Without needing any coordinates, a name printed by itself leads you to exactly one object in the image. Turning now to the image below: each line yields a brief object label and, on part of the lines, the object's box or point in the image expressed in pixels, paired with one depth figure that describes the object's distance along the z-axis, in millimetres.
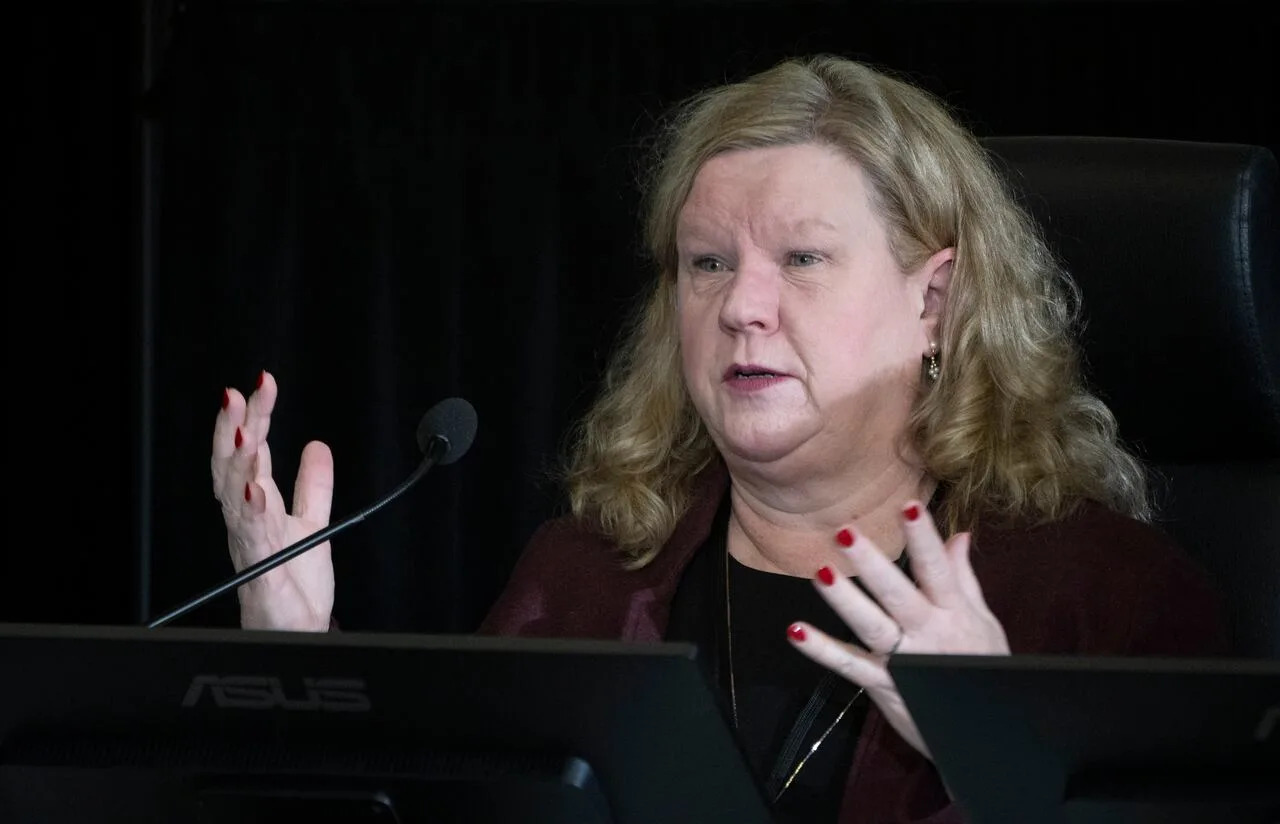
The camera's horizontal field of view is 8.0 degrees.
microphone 5261
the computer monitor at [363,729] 4868
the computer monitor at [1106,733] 4843
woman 5271
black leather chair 5305
